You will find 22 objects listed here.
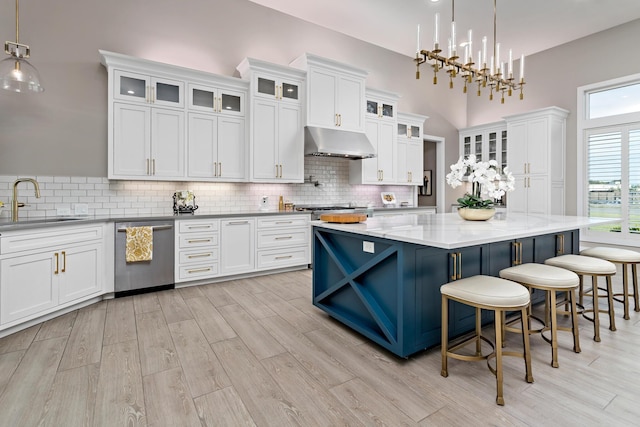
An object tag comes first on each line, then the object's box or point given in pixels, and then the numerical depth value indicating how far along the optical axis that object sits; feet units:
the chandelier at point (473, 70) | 9.86
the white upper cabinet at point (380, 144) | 19.08
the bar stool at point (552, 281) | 6.94
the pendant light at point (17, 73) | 9.49
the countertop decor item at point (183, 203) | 13.92
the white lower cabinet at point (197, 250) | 12.93
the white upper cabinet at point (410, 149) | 21.11
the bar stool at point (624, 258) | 9.39
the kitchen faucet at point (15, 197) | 10.53
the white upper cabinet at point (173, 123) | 12.35
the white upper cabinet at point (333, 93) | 16.01
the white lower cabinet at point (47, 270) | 8.52
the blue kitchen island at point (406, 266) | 7.11
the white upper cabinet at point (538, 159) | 19.68
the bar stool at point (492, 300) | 5.83
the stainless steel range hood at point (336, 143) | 15.75
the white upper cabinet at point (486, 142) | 22.84
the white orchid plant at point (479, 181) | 10.14
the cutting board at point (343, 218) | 9.32
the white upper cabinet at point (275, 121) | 14.85
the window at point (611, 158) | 17.81
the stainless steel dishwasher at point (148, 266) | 11.78
